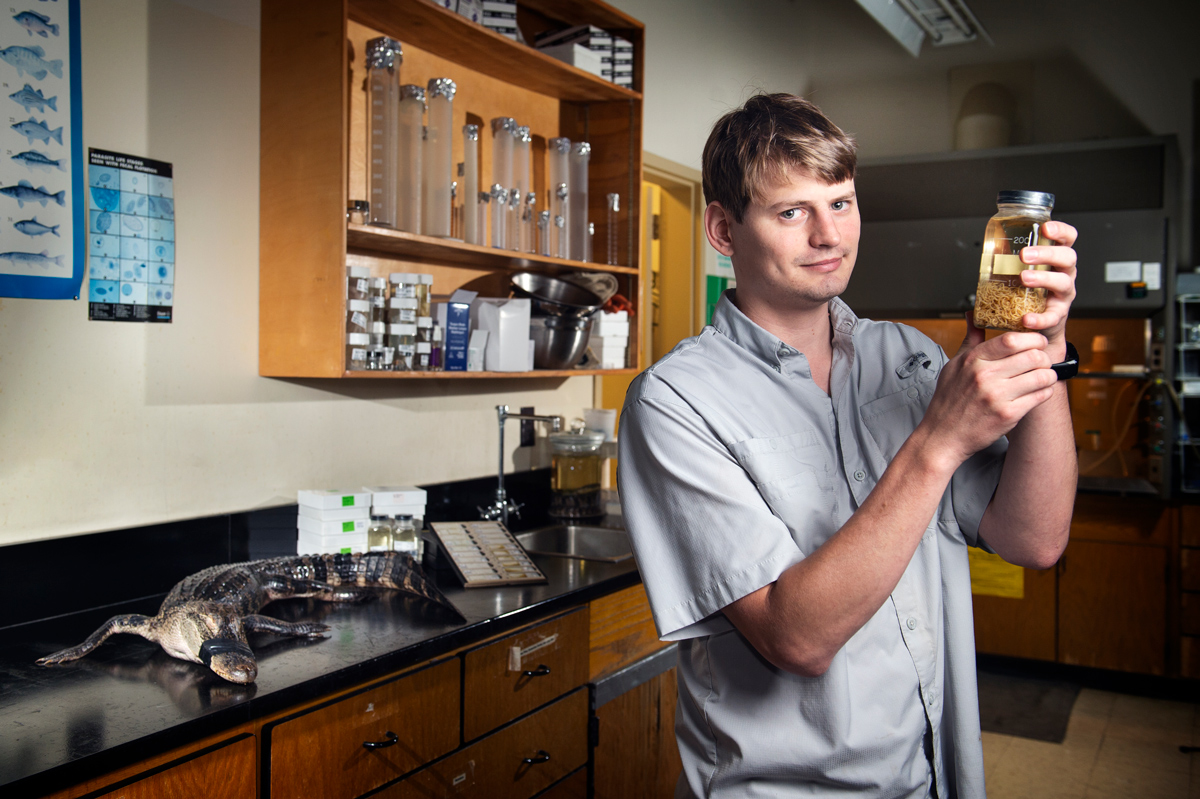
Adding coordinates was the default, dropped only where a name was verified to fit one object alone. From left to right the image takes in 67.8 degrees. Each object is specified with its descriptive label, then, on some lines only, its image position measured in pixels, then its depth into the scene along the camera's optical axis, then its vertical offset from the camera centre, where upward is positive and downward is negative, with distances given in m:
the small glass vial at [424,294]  2.29 +0.24
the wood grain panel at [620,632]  2.19 -0.62
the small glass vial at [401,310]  2.23 +0.19
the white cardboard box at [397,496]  2.23 -0.27
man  0.94 -0.13
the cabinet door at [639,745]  2.20 -0.92
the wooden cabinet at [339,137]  2.06 +0.60
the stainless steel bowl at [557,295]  2.67 +0.30
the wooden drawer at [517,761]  1.71 -0.77
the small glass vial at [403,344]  2.24 +0.11
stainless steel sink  2.85 -0.49
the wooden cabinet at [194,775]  1.22 -0.56
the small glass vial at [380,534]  2.22 -0.37
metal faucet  2.80 -0.37
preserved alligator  1.52 -0.43
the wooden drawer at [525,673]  1.80 -0.62
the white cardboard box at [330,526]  2.15 -0.34
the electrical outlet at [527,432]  3.11 -0.15
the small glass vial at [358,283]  2.15 +0.25
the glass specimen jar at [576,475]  2.99 -0.29
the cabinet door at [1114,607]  4.02 -0.97
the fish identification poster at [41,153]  1.75 +0.46
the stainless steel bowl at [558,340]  2.66 +0.15
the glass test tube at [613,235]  3.04 +0.53
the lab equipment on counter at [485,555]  2.12 -0.42
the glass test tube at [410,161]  2.24 +0.57
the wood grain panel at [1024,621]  4.19 -1.08
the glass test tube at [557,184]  2.76 +0.64
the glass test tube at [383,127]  2.19 +0.65
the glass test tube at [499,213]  2.54 +0.50
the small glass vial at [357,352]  2.11 +0.09
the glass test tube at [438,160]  2.30 +0.59
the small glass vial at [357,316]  2.12 +0.17
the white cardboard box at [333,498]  2.15 -0.27
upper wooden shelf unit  2.26 +0.97
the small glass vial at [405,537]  2.24 -0.37
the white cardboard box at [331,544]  2.16 -0.38
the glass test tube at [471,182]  2.45 +0.57
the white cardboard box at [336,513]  2.15 -0.31
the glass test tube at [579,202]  2.85 +0.60
